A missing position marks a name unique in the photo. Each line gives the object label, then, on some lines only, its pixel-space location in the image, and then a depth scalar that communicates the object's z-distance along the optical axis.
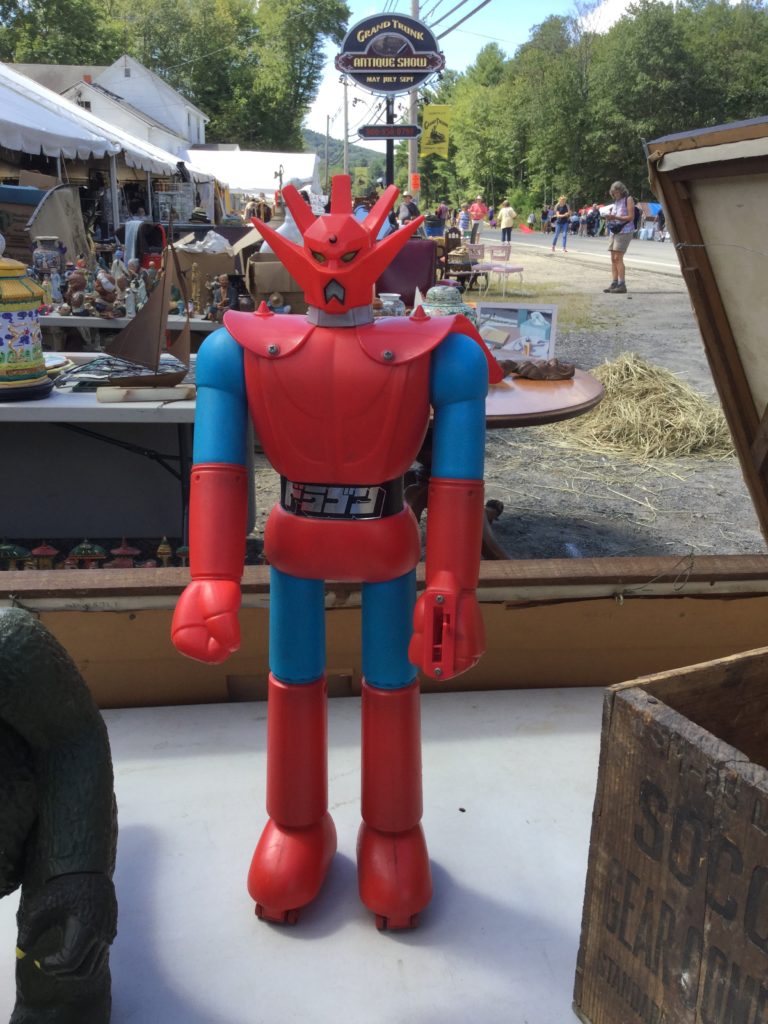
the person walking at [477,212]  23.58
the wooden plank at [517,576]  2.11
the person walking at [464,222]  21.43
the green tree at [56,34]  35.28
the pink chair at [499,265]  11.68
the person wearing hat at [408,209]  10.85
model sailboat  3.28
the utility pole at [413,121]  14.86
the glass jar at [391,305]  4.39
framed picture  3.94
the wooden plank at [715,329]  1.48
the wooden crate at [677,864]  1.01
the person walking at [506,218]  20.45
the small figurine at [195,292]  5.90
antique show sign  12.24
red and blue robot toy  1.45
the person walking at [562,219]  21.48
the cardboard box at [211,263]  6.84
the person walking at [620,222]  11.34
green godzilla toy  1.16
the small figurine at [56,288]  5.40
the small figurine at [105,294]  5.08
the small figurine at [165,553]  3.18
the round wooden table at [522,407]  2.84
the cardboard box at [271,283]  5.46
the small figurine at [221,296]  5.53
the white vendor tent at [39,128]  8.84
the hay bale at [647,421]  5.49
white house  30.42
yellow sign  14.88
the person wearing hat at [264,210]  14.76
